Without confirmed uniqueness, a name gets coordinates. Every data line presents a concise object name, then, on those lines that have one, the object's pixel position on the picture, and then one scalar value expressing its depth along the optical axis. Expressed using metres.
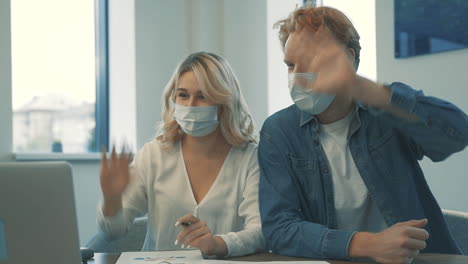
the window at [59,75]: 3.82
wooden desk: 1.25
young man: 1.41
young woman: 1.76
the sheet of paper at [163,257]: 1.28
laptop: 0.91
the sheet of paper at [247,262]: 1.27
